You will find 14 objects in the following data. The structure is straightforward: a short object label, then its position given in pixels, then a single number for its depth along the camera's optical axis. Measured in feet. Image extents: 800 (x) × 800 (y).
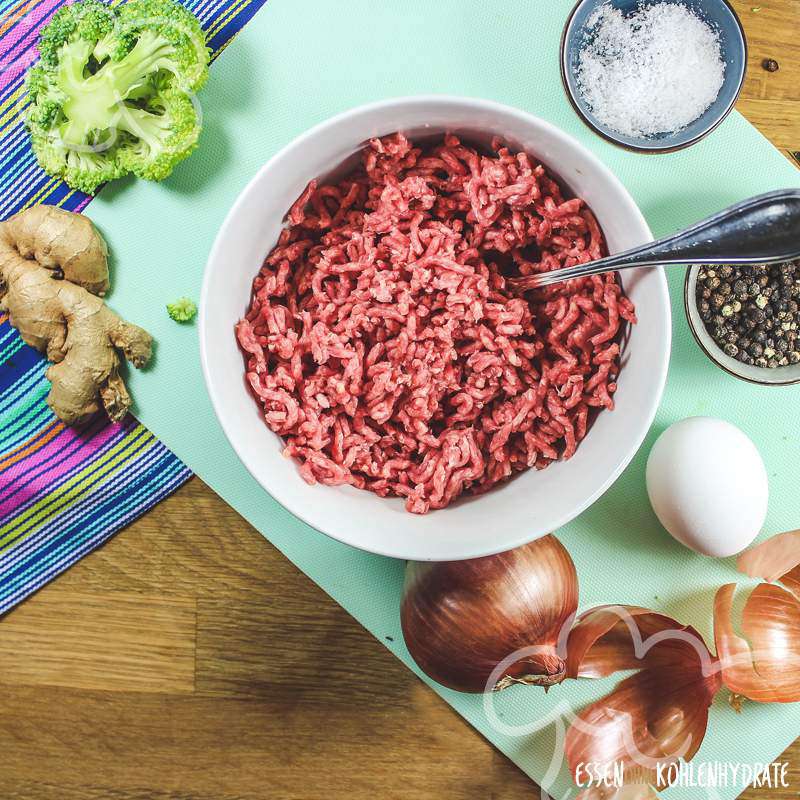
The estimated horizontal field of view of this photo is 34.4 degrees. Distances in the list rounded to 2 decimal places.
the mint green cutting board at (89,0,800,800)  1.69
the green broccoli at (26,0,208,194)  1.62
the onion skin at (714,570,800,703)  1.66
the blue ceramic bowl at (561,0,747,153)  1.63
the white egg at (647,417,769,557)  1.61
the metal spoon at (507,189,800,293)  1.45
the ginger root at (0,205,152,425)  1.65
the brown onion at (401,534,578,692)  1.64
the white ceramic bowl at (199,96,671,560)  1.47
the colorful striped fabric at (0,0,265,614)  1.71
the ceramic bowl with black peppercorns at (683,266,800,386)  1.63
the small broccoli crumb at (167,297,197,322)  1.68
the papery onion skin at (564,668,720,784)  1.68
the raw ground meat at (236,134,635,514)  1.51
